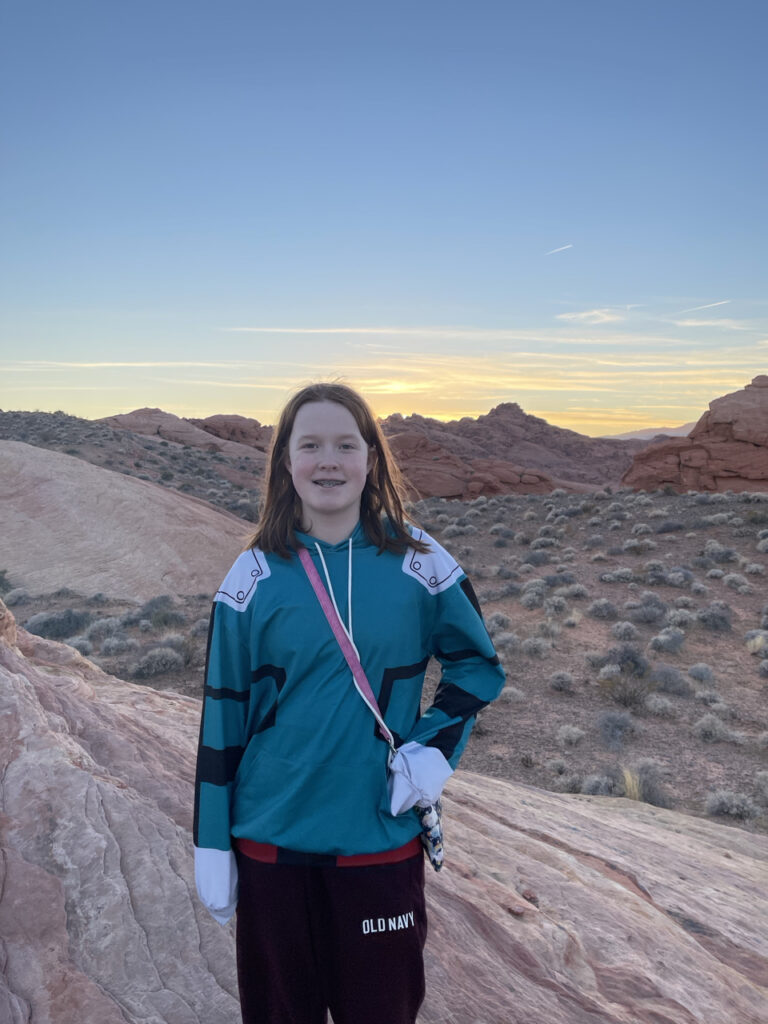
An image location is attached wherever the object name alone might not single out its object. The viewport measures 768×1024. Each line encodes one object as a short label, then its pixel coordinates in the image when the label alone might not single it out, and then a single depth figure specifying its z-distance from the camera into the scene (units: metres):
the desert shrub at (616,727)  7.94
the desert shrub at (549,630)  11.58
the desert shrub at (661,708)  8.59
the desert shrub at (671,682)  9.26
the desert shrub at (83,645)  10.83
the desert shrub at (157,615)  12.41
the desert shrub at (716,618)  11.79
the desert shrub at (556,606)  12.88
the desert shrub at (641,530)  18.77
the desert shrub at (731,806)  6.48
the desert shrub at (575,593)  13.86
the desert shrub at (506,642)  11.03
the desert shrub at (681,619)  11.94
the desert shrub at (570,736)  7.93
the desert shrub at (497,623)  12.20
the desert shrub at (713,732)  8.03
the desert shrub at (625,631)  11.40
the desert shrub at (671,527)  18.77
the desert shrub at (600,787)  6.70
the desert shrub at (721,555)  15.64
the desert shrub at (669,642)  10.77
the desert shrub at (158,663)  9.79
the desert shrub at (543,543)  19.05
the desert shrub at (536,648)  10.78
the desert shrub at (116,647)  10.77
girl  1.73
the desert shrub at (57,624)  11.91
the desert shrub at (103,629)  11.64
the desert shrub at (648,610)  12.17
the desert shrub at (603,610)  12.64
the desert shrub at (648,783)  6.52
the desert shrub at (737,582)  13.70
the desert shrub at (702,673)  9.69
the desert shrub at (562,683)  9.47
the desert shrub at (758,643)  10.72
